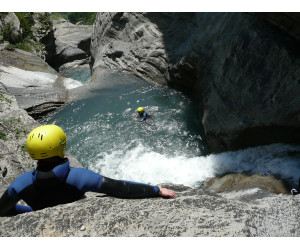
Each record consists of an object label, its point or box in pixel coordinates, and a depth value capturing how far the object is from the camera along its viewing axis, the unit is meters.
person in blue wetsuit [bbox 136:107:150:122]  8.82
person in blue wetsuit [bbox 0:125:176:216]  1.87
